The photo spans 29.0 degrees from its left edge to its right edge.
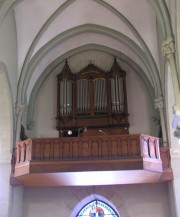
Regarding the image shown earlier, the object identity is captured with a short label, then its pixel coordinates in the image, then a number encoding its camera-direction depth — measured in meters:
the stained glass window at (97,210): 12.36
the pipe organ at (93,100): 12.85
